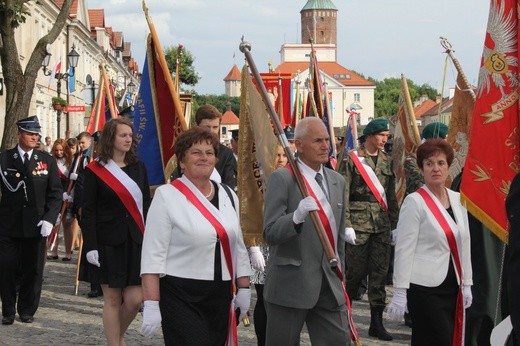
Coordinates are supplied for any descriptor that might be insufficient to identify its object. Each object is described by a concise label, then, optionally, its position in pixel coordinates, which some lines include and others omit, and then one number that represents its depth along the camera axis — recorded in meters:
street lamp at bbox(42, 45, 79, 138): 28.94
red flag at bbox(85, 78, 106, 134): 12.97
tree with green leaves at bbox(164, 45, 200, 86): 54.62
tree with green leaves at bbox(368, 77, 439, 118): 146.62
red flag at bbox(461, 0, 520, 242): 4.99
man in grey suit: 5.51
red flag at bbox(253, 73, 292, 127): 18.95
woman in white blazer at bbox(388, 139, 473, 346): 6.02
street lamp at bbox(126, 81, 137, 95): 36.09
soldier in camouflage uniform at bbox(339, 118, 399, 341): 8.88
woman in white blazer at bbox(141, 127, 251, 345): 5.23
